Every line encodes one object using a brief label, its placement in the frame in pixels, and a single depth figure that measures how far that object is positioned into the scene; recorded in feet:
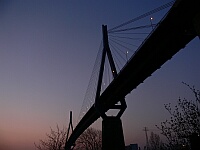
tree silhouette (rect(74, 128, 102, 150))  181.37
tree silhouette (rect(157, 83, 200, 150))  38.75
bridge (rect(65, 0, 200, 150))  38.99
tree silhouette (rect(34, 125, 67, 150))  124.04
